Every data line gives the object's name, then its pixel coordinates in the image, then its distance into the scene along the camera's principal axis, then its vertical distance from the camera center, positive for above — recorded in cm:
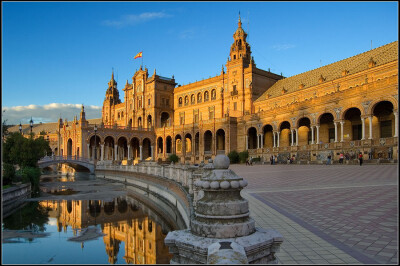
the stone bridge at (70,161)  4317 -270
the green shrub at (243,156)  4294 -208
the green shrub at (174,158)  5362 -286
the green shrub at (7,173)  2019 -197
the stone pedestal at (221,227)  382 -107
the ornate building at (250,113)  3253 +383
